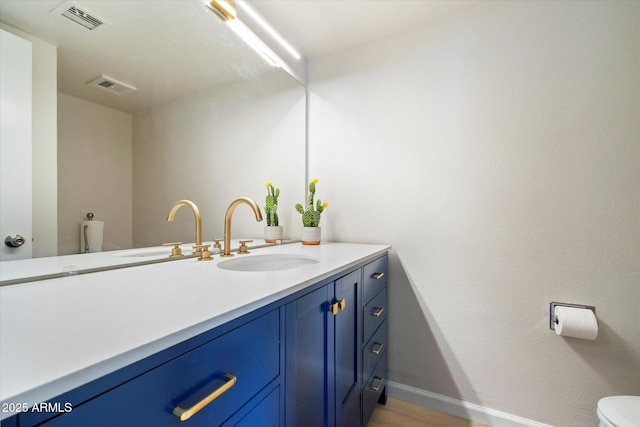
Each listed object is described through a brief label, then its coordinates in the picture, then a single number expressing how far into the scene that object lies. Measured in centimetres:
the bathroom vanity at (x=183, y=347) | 34
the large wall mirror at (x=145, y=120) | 78
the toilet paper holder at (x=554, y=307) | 122
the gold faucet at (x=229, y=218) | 125
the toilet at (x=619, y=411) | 87
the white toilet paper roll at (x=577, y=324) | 111
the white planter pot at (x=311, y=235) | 167
